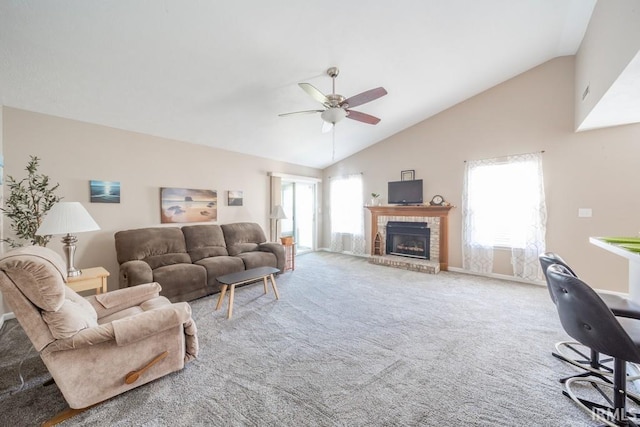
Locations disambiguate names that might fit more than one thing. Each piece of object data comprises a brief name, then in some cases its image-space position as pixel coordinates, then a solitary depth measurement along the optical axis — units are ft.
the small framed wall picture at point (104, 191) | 10.86
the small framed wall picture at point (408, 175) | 17.84
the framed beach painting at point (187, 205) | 13.20
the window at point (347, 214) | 20.85
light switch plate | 12.13
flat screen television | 17.39
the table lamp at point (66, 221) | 7.42
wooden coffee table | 9.67
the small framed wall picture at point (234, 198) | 16.19
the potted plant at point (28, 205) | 8.29
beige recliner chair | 4.50
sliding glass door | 22.15
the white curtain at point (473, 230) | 14.88
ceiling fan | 8.70
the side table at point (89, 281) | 7.99
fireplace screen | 17.31
